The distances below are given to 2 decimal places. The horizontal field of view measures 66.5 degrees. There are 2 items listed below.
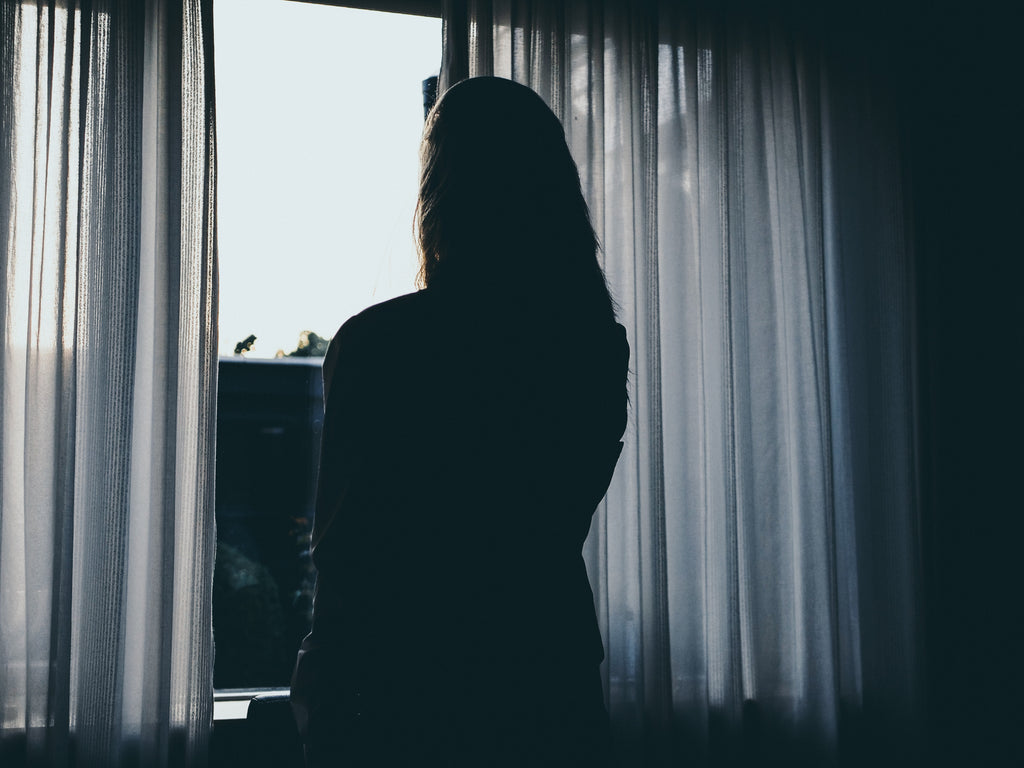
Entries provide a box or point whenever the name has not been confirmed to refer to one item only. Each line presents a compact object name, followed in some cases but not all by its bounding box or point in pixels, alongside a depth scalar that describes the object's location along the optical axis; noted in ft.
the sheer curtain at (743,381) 6.07
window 6.21
